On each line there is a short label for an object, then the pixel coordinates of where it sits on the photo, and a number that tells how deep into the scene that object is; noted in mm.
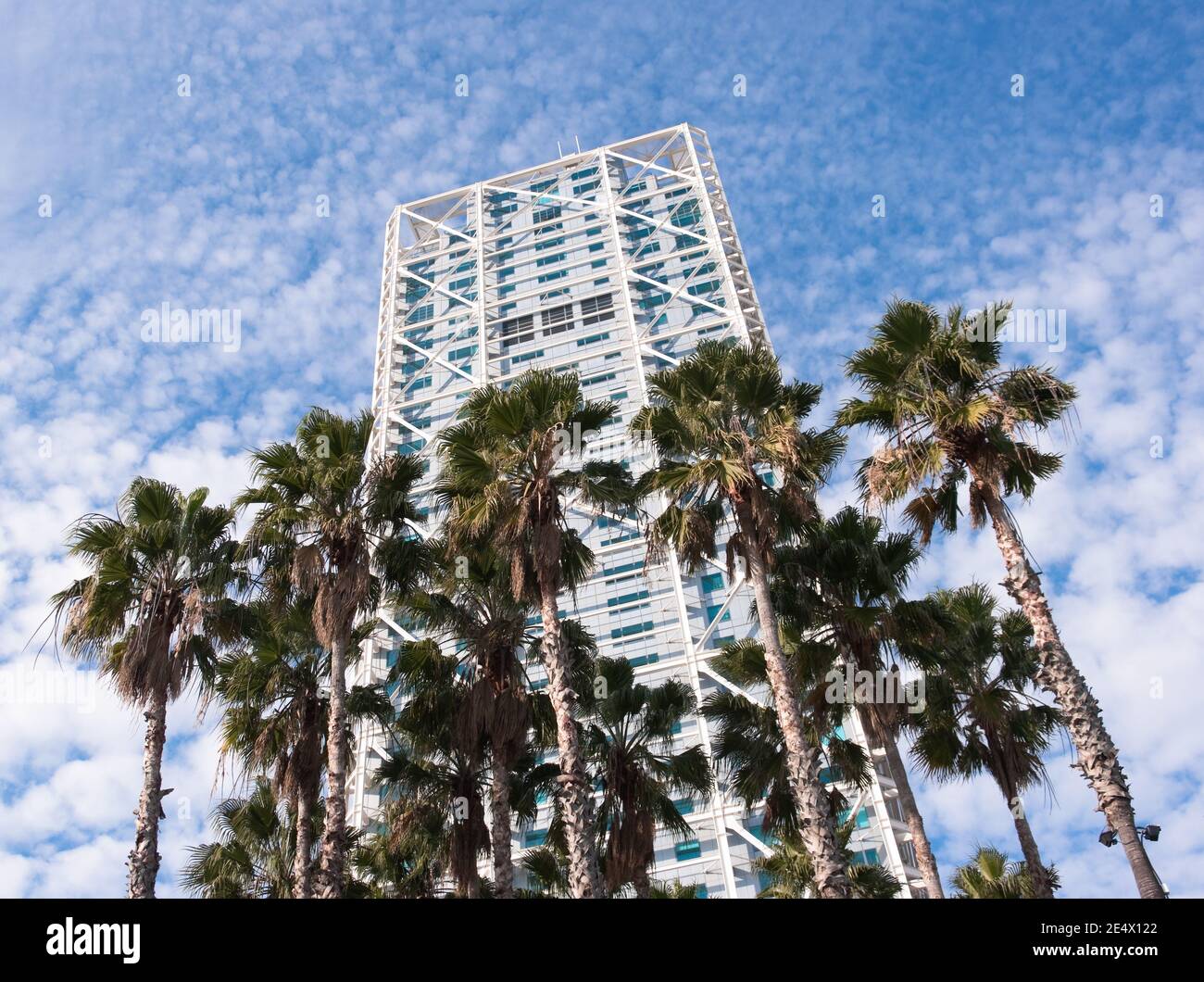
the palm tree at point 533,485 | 18547
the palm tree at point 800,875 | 22812
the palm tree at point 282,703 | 20703
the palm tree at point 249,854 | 22250
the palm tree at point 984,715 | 20969
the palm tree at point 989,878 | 22734
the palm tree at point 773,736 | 20672
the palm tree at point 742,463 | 18109
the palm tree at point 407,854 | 21172
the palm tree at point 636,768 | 20609
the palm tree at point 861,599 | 20000
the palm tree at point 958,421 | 15852
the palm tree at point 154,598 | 17906
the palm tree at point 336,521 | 19141
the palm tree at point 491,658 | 19516
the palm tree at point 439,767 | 20797
